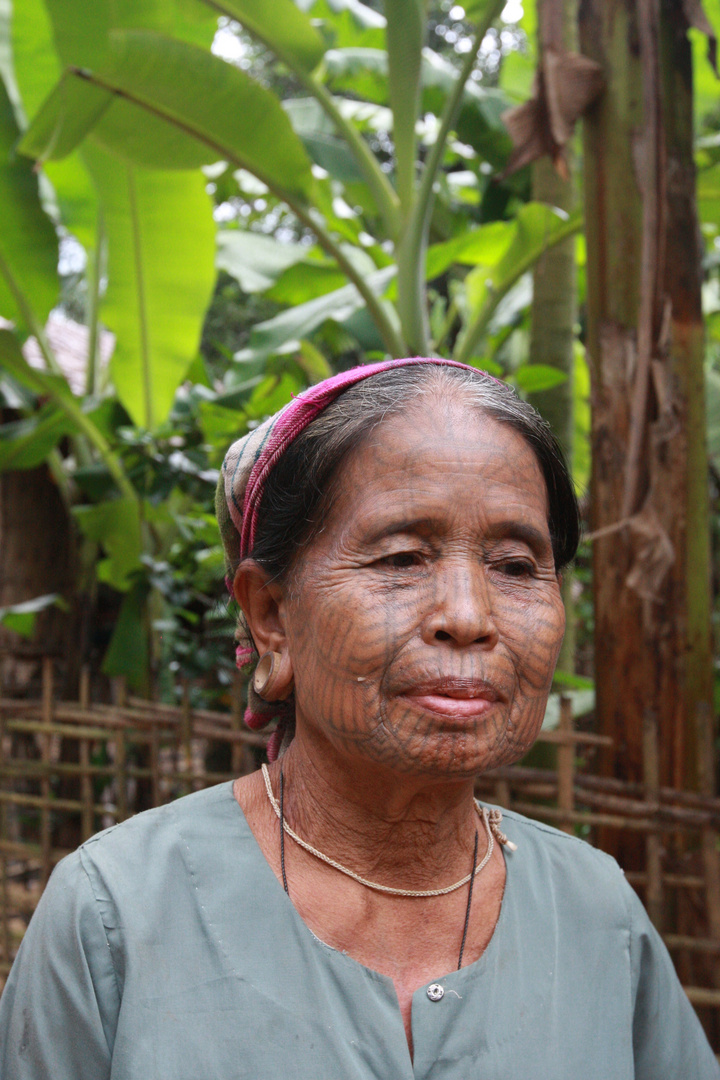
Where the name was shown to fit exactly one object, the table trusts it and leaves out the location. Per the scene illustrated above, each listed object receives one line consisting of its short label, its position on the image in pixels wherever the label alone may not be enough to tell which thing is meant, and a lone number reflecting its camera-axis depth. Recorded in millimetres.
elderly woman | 1116
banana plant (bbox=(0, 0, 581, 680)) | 2875
